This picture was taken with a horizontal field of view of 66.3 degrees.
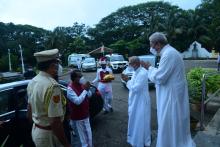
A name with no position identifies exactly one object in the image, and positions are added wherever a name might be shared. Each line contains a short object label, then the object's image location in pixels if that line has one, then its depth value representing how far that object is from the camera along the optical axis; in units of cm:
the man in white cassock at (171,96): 256
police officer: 178
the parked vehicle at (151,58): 914
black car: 313
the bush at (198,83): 487
